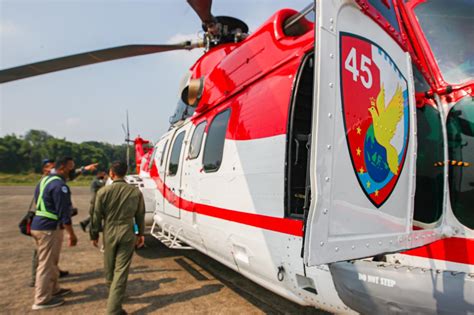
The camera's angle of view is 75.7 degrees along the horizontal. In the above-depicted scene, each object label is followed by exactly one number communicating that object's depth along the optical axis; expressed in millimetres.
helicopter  1448
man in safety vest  3750
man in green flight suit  3387
